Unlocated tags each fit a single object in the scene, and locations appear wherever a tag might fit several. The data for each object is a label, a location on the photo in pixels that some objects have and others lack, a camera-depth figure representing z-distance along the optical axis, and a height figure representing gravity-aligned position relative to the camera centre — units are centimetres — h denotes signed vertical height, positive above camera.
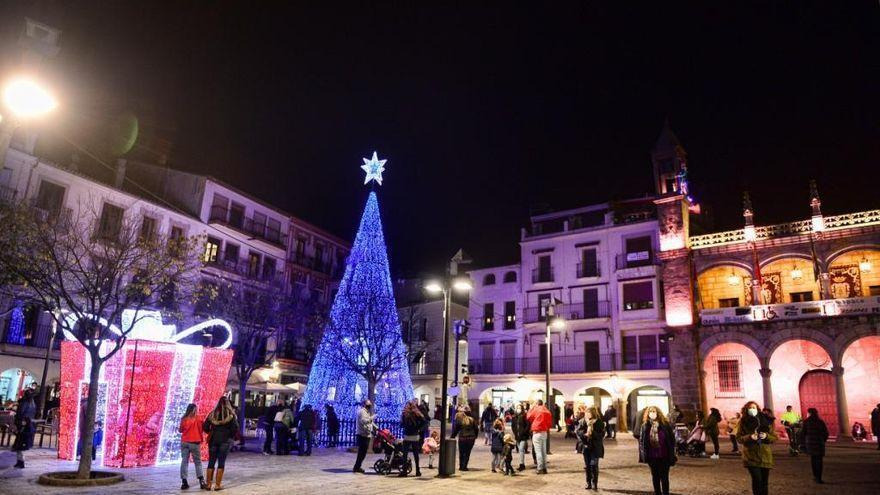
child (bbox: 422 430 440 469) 1755 -242
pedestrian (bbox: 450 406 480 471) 1471 -169
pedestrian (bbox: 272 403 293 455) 1819 -216
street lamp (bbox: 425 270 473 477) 1357 +89
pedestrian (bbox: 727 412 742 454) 2032 -213
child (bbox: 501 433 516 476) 1409 -210
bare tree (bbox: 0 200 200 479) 1209 +216
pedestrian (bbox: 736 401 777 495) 973 -130
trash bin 1356 -211
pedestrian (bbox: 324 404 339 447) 2055 -217
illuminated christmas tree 2233 +106
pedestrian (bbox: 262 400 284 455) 1862 -199
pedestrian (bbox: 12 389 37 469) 1310 -161
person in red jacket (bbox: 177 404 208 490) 1092 -150
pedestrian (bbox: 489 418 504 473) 1444 -189
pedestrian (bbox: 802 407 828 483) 1301 -153
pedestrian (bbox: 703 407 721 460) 1896 -185
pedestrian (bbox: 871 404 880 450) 2100 -169
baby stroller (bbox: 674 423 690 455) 1964 -230
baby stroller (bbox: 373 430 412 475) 1377 -225
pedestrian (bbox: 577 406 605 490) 1191 -156
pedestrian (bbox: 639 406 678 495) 1042 -135
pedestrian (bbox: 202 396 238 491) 1088 -139
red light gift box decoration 1367 -85
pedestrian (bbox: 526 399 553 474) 1419 -147
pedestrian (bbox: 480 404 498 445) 2444 -219
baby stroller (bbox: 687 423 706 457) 1927 -238
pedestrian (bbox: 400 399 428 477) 1380 -147
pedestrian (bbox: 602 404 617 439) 2969 -270
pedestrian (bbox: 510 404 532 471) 1487 -165
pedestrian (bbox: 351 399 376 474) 1406 -161
